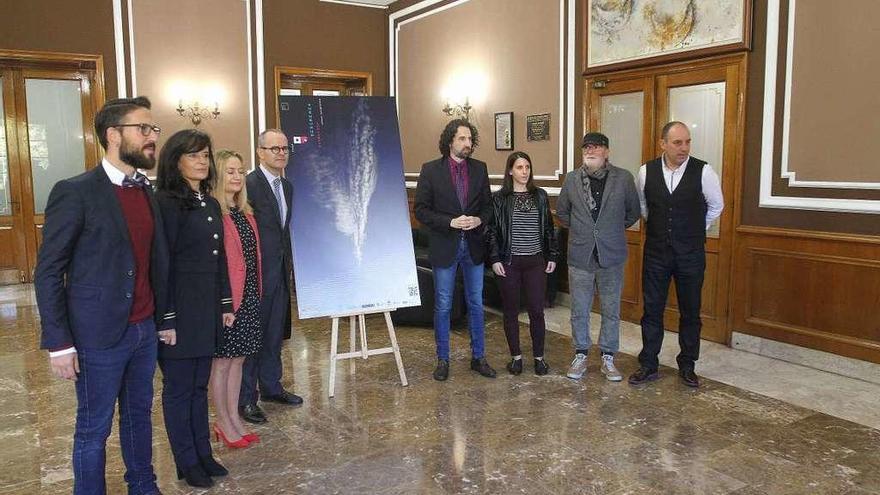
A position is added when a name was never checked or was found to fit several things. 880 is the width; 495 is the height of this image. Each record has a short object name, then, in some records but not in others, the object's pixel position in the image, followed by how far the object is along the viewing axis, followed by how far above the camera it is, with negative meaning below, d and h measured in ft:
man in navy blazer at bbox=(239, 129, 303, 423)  11.18 -1.10
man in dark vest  12.50 -0.98
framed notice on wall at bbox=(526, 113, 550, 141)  20.56 +1.56
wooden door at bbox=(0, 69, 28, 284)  23.30 -0.68
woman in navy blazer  8.32 -1.20
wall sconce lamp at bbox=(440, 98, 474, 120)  23.93 +2.46
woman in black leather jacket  13.19 -1.13
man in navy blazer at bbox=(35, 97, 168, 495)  6.92 -1.04
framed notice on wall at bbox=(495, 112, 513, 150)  21.98 +1.55
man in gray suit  12.92 -1.10
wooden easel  12.52 -3.26
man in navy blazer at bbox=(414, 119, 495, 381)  12.94 -0.61
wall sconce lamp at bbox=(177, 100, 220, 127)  24.65 +2.52
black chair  17.84 -3.44
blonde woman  9.49 -1.44
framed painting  15.07 +3.54
